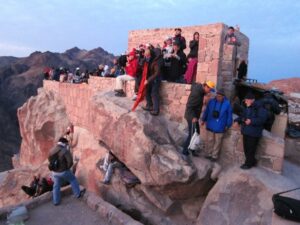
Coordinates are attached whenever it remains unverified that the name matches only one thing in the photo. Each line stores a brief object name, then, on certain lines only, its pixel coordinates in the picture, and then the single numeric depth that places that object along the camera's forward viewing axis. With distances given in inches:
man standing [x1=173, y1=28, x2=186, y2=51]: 288.4
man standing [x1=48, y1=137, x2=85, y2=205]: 246.5
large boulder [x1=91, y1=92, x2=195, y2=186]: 235.5
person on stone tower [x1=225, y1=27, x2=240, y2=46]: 294.4
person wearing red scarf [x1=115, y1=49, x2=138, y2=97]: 289.0
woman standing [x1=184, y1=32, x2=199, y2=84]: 282.4
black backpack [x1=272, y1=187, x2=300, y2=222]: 168.2
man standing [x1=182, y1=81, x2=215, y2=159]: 236.5
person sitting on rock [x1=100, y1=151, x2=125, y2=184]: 289.2
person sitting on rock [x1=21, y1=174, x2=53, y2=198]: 311.0
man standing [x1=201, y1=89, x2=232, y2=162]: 234.7
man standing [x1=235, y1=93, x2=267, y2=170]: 218.5
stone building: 264.5
